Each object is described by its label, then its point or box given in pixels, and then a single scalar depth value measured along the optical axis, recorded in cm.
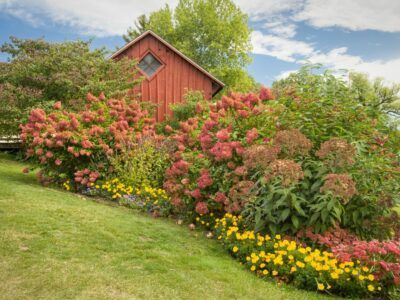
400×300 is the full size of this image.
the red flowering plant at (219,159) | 534
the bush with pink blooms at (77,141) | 765
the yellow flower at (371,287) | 344
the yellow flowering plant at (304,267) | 358
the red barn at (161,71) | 1639
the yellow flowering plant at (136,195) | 659
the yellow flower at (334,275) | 352
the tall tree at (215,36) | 3036
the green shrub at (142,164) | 745
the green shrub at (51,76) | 1214
